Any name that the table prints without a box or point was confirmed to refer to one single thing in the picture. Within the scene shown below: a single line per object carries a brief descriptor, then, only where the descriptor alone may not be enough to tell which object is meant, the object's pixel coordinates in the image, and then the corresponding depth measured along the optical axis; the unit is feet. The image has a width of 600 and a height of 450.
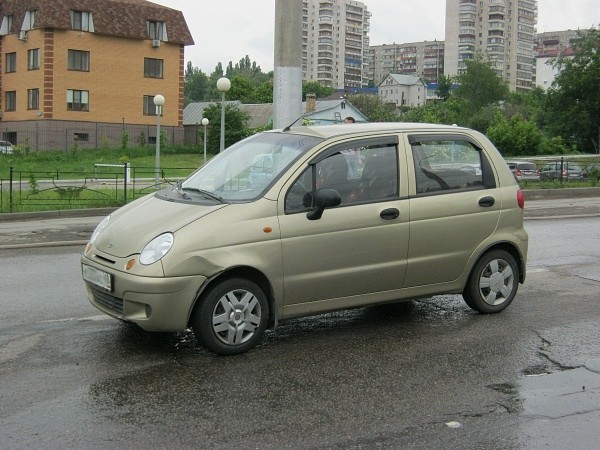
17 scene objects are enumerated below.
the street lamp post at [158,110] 88.56
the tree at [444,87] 495.41
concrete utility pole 43.50
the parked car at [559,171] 100.17
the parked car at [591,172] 101.50
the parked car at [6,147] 174.40
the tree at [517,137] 181.57
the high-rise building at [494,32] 574.15
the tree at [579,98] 225.97
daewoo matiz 20.03
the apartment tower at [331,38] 632.38
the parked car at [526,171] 98.73
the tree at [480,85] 390.01
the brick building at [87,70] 190.70
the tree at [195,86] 563.48
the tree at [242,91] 368.68
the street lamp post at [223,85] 78.88
